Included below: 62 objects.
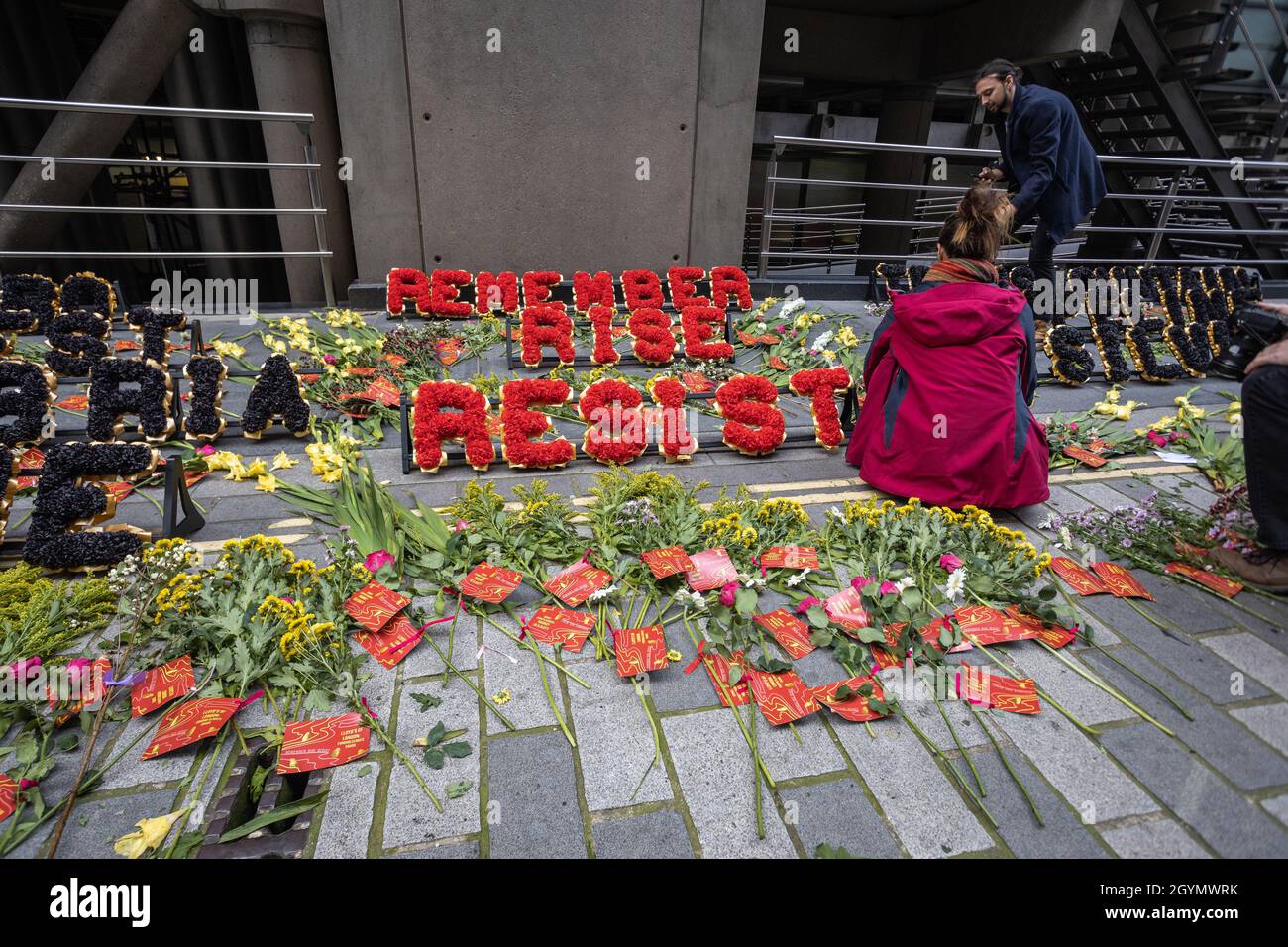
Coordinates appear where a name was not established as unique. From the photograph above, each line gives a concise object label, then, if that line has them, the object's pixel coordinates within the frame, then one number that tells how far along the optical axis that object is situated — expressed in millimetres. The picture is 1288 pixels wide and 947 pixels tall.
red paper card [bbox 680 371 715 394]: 5324
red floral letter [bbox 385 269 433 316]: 6902
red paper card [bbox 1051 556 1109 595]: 3021
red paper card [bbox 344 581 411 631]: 2533
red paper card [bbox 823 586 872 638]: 2658
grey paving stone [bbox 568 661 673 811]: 1994
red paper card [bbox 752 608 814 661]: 2568
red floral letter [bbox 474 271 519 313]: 7008
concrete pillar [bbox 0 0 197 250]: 7156
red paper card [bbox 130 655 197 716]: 2197
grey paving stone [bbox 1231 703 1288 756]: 2270
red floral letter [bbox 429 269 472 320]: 6902
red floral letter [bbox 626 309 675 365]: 5812
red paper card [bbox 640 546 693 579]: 2818
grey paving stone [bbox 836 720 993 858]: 1870
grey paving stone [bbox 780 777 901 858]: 1853
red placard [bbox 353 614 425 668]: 2479
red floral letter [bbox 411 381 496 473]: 3941
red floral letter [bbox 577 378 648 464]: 4137
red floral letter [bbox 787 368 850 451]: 4426
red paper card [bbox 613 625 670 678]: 2414
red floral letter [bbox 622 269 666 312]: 6953
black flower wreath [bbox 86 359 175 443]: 3584
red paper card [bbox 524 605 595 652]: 2586
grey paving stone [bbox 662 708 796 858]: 1839
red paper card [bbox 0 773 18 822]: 1826
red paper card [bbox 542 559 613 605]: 2773
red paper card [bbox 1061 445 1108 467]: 4305
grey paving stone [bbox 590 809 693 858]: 1813
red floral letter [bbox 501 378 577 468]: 4016
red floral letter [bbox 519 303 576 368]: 5617
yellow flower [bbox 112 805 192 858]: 1730
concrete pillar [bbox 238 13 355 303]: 7102
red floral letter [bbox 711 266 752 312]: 7230
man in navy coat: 5270
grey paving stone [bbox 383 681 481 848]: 1855
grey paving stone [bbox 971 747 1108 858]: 1859
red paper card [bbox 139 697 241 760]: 2043
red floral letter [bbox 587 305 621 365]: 5805
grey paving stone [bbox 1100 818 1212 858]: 1855
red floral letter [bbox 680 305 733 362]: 5855
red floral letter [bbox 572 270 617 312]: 6805
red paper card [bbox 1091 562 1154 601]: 2996
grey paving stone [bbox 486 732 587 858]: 1817
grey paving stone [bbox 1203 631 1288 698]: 2549
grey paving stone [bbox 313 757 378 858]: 1798
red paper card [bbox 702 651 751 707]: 2357
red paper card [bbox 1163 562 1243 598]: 3024
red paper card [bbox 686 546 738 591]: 2809
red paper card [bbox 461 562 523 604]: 2707
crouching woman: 3424
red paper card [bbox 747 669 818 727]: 2254
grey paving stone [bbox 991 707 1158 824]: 1993
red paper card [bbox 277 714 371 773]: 1981
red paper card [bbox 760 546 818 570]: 3006
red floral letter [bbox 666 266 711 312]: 7039
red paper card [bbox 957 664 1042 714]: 2348
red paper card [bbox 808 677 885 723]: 2273
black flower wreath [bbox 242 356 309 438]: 4164
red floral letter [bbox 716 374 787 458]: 4305
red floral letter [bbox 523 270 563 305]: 6922
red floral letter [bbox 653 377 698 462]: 4195
